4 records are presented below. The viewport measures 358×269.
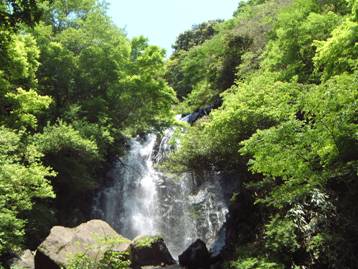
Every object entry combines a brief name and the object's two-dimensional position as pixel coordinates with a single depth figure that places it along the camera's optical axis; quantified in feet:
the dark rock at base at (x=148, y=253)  49.26
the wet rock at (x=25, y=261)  45.78
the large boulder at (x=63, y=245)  42.60
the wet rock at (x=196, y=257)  45.67
